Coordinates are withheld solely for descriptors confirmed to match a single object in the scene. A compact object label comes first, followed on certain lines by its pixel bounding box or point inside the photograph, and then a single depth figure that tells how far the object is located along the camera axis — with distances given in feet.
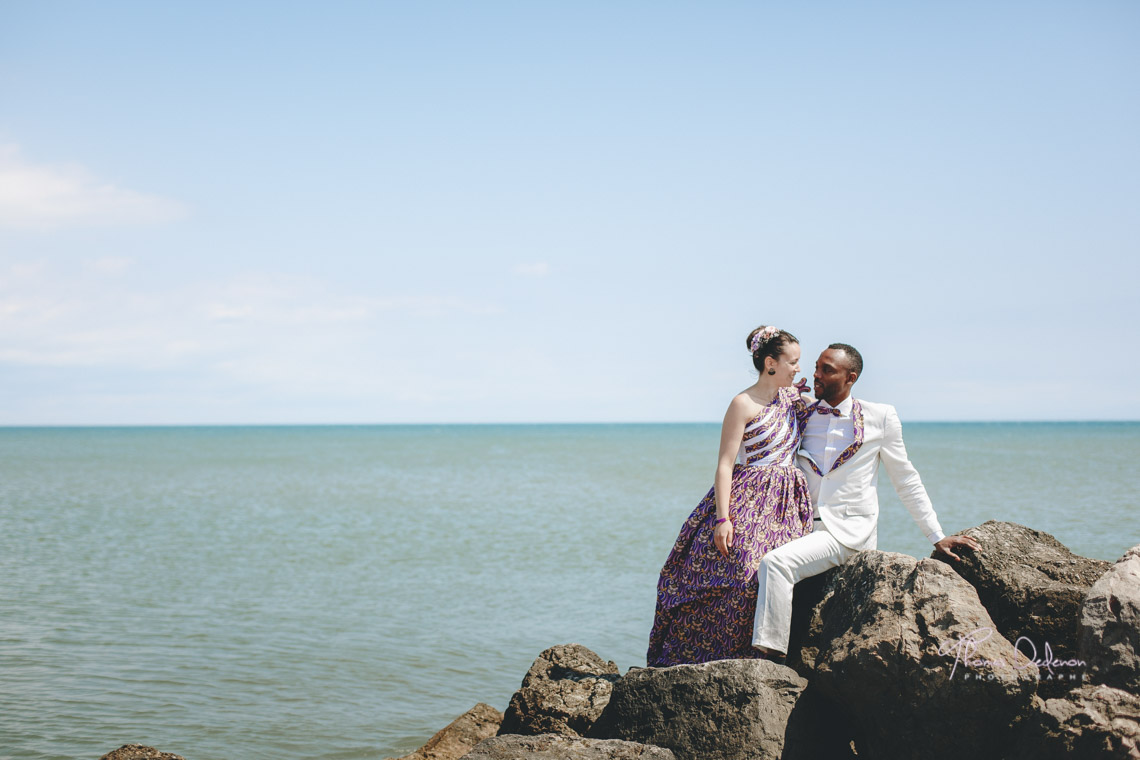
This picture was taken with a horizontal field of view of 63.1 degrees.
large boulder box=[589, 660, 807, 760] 15.38
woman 17.61
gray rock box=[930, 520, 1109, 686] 15.51
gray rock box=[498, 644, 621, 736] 18.97
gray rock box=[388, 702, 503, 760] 21.12
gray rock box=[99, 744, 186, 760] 17.94
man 17.01
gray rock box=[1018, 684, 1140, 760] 12.31
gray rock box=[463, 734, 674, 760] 14.87
